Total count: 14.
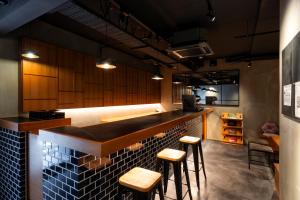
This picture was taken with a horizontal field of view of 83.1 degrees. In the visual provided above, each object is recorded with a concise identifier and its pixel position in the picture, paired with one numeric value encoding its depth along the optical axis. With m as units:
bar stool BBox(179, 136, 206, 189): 2.72
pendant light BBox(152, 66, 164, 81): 4.70
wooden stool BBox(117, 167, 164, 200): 1.45
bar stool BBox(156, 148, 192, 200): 2.02
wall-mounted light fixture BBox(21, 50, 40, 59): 2.63
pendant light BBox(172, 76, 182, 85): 7.14
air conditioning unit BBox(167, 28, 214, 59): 3.08
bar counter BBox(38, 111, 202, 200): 1.45
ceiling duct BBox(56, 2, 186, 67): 2.18
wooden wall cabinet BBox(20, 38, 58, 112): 3.05
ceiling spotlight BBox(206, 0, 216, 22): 2.25
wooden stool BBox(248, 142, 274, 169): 3.79
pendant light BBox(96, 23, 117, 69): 2.74
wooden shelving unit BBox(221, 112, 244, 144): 5.60
